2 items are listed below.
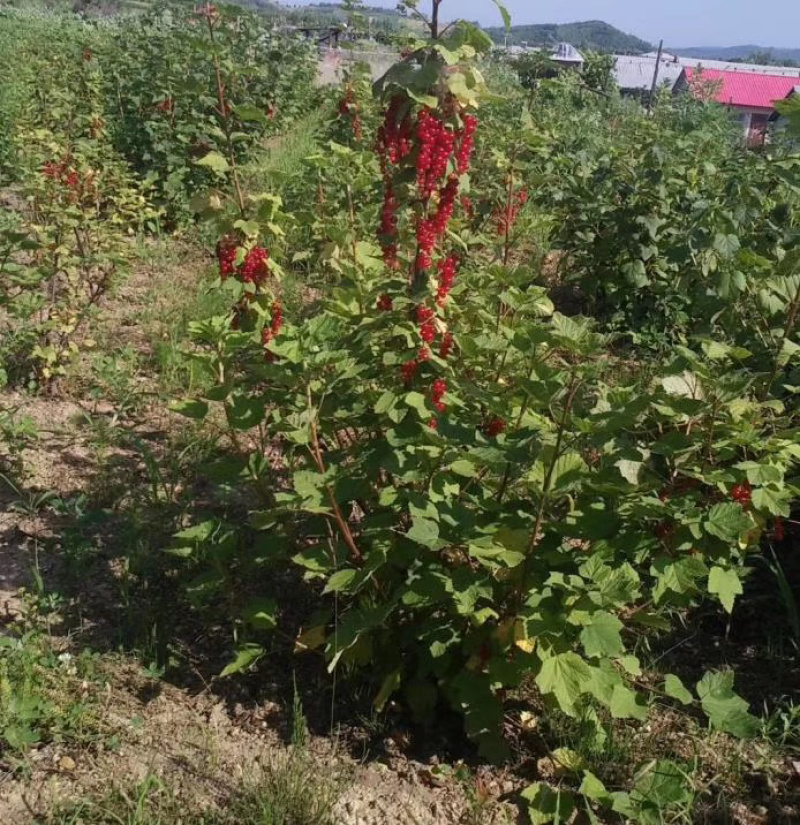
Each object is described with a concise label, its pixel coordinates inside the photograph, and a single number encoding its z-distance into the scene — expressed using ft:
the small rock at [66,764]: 7.86
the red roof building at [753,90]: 131.71
